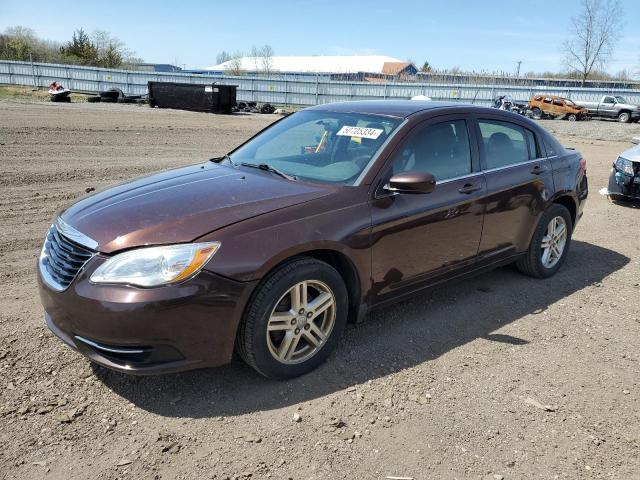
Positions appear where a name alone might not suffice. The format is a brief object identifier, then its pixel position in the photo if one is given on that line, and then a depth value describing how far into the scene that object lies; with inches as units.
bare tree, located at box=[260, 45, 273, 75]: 3440.0
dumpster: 1098.1
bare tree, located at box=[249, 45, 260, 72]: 3534.0
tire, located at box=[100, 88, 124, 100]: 1251.1
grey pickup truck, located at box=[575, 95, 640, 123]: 1295.5
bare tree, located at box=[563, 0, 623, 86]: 2071.4
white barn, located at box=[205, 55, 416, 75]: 3595.0
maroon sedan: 112.7
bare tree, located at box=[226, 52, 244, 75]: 3539.4
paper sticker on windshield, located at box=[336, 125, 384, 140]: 157.2
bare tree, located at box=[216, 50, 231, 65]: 4425.4
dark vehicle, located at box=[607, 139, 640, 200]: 344.2
